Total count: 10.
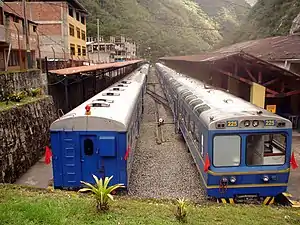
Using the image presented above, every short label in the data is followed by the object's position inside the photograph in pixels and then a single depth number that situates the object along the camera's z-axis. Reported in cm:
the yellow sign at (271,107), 1316
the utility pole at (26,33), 1524
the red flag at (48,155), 750
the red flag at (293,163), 740
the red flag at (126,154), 755
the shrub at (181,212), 518
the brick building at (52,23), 2834
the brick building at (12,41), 1570
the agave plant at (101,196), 522
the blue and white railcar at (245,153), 712
